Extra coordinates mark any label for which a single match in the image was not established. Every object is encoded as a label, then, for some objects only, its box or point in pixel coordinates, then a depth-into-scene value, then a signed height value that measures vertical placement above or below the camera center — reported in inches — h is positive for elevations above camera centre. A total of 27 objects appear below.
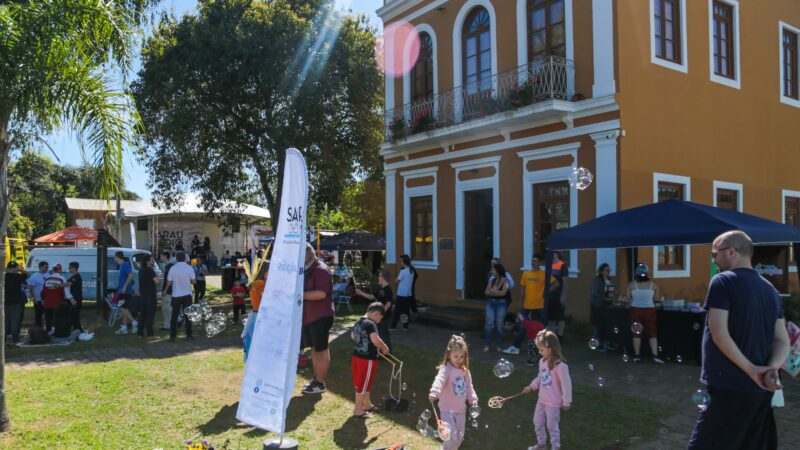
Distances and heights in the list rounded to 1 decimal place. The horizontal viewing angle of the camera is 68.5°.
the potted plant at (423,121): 647.8 +130.9
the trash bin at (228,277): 966.4 -60.0
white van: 735.7 -22.6
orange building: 500.7 +108.6
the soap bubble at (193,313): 430.3 -53.1
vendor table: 386.0 -64.0
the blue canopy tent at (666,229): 365.1 +5.6
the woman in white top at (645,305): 388.2 -44.8
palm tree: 220.1 +64.9
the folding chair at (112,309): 568.1 -65.8
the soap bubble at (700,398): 190.7 -52.5
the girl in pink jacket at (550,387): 209.9 -53.8
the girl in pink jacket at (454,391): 205.5 -53.3
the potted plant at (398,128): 684.1 +131.0
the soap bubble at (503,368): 247.1 -55.3
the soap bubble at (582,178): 486.6 +50.4
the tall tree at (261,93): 746.8 +193.8
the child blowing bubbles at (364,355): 267.1 -52.5
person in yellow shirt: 418.9 -40.6
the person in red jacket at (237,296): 557.3 -52.8
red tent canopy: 1055.6 +13.0
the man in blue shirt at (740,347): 151.9 -28.8
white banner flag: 199.2 -28.2
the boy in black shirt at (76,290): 501.9 -41.5
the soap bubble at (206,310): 448.1 -52.7
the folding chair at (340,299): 710.1 -74.0
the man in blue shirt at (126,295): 529.4 -49.0
